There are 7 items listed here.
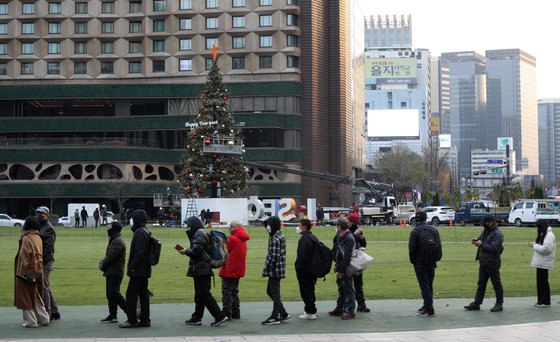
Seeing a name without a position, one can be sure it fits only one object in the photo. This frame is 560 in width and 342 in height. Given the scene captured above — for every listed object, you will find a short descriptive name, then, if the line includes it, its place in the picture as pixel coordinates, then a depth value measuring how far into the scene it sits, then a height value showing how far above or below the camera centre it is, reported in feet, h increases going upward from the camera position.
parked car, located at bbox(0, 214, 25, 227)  216.13 -6.59
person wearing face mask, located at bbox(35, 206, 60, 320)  44.88 -3.09
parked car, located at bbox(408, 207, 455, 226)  202.00 -4.98
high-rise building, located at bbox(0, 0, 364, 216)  291.17 +47.84
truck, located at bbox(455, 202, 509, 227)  197.98 -4.50
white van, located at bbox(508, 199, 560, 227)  183.93 -4.00
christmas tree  209.15 +12.85
